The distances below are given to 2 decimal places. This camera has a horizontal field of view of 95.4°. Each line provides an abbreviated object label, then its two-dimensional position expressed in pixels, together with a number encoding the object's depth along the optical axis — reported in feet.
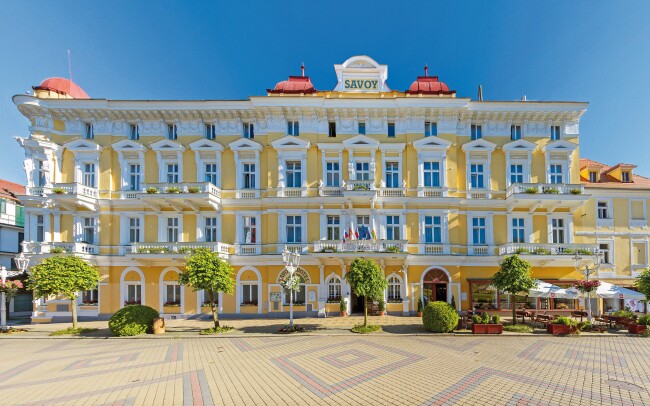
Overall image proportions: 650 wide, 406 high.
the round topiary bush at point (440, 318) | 56.13
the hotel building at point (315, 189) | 75.00
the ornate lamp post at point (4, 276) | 61.67
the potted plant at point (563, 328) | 55.83
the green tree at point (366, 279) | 57.06
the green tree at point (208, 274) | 58.39
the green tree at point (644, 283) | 59.67
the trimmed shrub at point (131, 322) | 56.65
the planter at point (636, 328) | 55.88
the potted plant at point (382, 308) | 73.15
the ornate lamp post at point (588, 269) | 59.82
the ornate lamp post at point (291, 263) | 59.26
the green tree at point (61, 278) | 58.80
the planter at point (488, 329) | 55.77
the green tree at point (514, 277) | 58.75
